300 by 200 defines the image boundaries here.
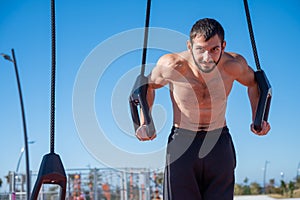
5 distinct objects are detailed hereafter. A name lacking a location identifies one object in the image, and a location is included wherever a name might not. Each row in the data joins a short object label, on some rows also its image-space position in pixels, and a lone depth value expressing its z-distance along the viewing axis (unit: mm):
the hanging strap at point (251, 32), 2207
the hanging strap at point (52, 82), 1852
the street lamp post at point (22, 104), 11258
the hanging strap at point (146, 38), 2189
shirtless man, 2229
